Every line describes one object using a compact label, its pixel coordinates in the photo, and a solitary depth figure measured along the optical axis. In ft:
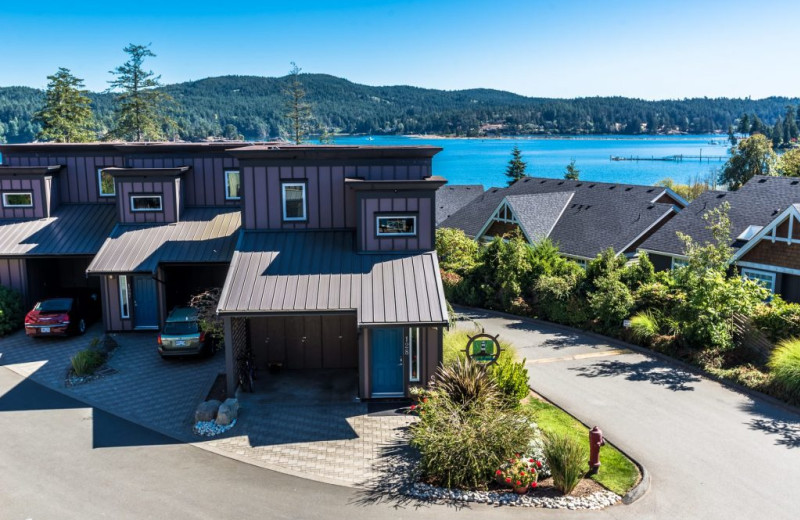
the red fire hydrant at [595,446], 39.04
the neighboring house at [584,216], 105.29
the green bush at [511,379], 47.44
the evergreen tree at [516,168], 220.43
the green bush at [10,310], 67.00
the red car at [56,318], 64.34
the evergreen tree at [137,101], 169.78
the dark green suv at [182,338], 58.08
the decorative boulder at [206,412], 46.16
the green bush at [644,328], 65.31
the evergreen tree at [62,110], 163.22
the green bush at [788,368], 50.19
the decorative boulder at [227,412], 45.83
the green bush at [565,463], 36.68
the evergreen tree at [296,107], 186.50
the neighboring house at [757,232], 76.23
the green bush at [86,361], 55.36
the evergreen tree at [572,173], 226.17
